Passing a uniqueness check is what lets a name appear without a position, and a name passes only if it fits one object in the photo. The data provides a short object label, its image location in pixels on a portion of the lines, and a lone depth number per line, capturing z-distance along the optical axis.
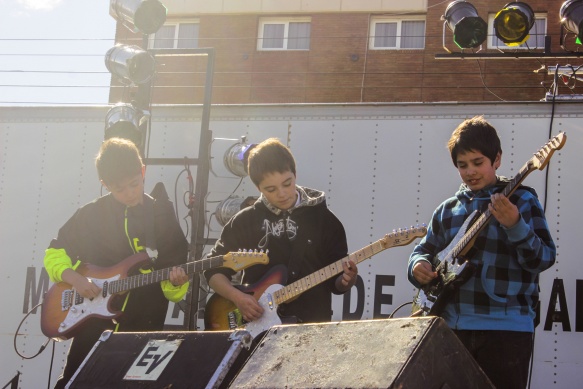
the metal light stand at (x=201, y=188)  6.22
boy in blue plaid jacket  3.49
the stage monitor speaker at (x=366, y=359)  2.40
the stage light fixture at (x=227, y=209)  6.22
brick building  19.25
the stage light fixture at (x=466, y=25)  7.03
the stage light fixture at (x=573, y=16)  6.68
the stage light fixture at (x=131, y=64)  6.84
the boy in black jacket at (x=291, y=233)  4.37
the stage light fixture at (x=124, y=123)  6.34
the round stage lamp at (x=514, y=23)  7.04
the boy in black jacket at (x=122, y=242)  4.68
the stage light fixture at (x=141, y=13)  7.04
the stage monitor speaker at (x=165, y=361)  2.95
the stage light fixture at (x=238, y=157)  6.24
